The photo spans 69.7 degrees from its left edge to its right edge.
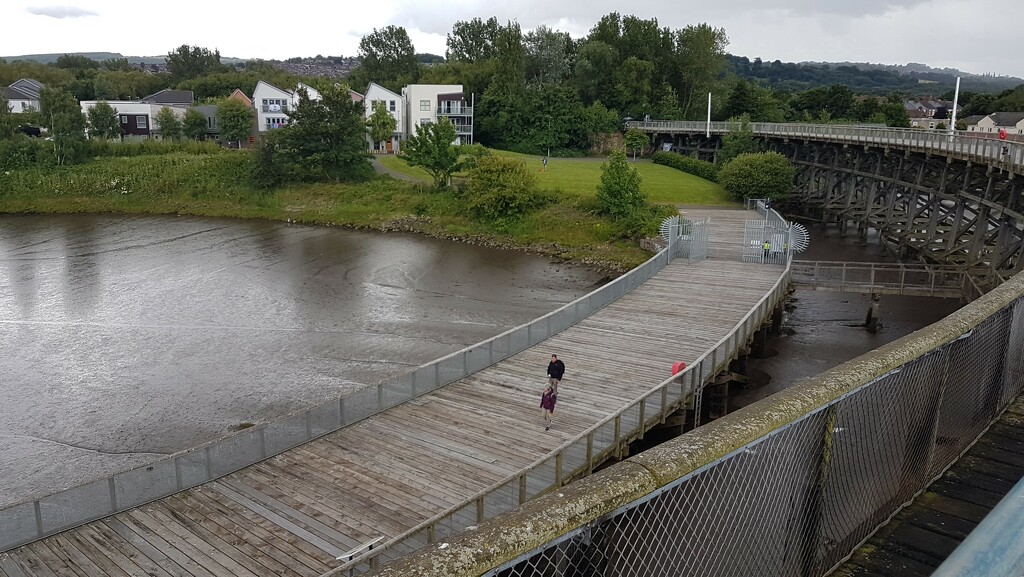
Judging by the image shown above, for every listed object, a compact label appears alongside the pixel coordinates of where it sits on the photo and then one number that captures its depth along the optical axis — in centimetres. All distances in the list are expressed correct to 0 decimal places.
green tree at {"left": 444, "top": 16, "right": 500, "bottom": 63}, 11669
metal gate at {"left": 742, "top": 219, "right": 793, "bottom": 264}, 2964
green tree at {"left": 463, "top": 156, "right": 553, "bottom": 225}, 5038
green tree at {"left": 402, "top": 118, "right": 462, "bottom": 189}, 5606
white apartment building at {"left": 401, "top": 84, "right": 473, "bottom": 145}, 8250
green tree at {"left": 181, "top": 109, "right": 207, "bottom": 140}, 8500
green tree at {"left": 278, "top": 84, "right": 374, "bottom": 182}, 6062
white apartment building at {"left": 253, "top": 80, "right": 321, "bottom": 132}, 8319
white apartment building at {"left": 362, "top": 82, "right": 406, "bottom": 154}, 8181
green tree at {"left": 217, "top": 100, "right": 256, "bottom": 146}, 8144
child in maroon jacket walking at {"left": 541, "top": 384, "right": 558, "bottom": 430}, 1521
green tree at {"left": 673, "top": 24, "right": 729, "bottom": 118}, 8850
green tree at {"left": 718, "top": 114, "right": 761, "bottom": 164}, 6128
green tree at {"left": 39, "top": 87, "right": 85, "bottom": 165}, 6769
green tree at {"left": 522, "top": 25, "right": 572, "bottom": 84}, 8675
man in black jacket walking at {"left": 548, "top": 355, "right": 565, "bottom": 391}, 1595
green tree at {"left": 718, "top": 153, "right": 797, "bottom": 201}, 4906
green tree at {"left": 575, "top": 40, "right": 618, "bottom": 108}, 8525
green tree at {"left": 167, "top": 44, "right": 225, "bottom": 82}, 15150
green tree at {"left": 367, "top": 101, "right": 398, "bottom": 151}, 7425
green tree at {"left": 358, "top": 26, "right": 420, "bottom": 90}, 11450
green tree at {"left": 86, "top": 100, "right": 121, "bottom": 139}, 8112
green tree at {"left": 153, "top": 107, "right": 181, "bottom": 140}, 8400
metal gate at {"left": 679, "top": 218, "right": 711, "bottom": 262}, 3053
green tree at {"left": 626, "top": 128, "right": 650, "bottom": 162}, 7288
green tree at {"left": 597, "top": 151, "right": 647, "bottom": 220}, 4594
